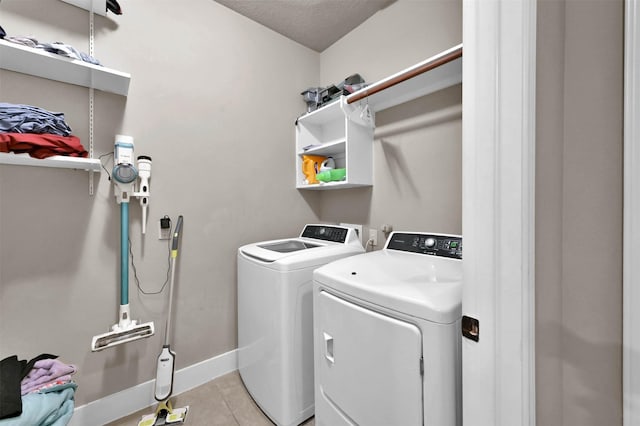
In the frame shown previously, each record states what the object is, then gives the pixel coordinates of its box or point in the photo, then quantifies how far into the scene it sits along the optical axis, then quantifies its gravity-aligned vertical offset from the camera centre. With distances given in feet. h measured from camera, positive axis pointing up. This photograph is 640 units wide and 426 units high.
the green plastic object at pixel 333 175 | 6.37 +0.87
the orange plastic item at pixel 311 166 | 7.25 +1.24
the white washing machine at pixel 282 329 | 4.50 -2.19
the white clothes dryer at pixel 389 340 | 2.63 -1.55
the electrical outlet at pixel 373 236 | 6.54 -0.68
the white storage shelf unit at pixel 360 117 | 4.72 +2.44
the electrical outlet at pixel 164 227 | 5.52 -0.36
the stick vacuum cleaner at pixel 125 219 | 4.76 -0.16
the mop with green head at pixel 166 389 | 4.84 -3.41
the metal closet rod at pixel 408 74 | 4.14 +2.48
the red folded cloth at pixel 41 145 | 3.52 +0.97
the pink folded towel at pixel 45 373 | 3.43 -2.29
